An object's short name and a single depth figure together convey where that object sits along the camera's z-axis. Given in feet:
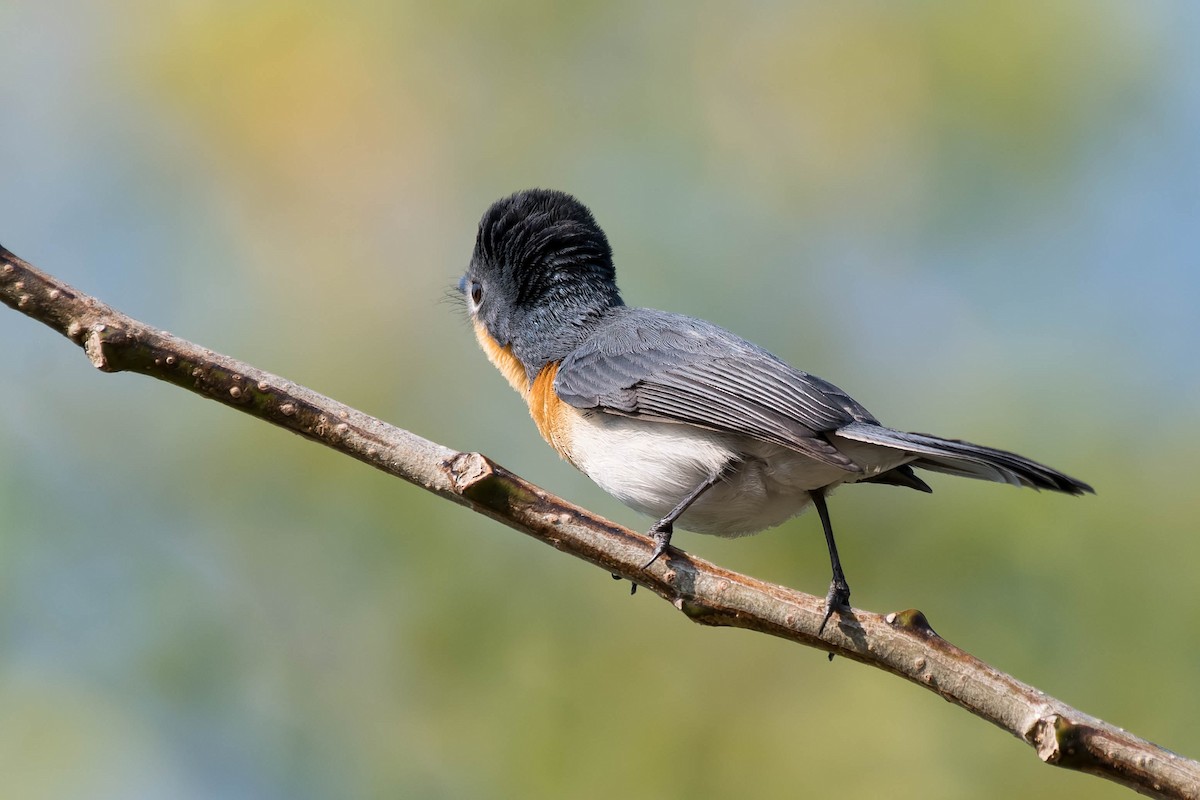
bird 20.89
